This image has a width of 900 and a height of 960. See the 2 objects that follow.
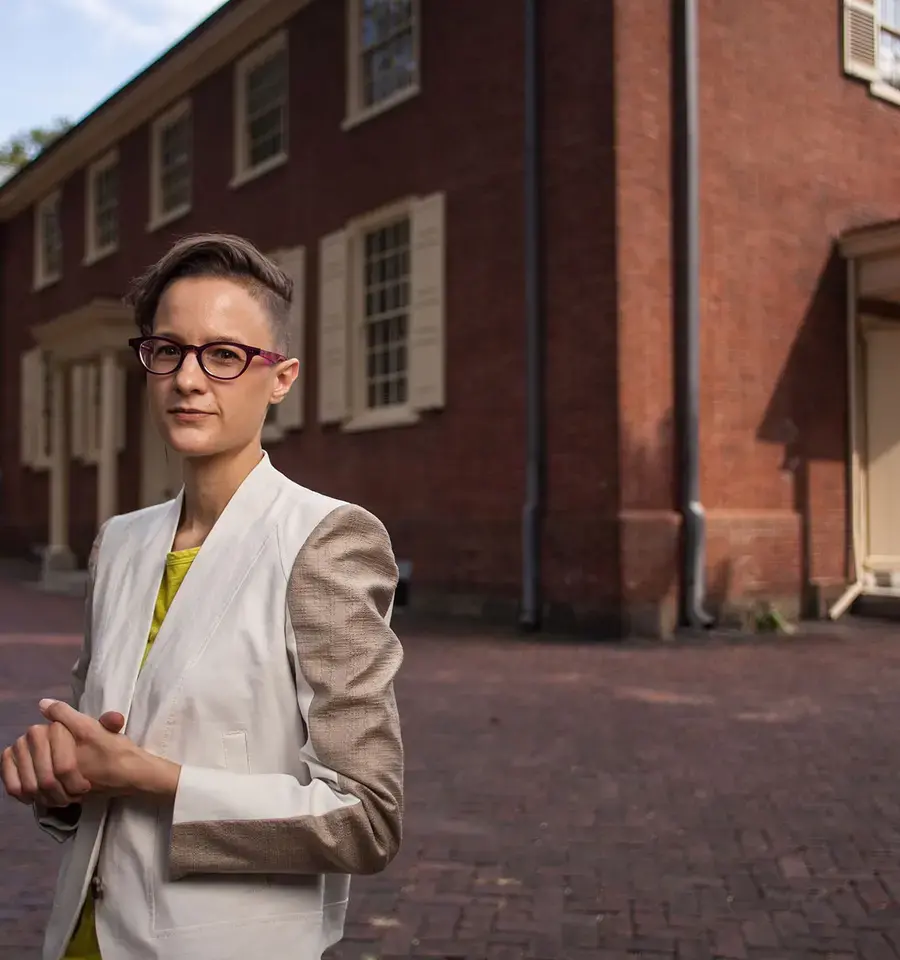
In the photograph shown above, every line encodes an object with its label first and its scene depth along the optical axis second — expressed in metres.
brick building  9.16
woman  1.13
